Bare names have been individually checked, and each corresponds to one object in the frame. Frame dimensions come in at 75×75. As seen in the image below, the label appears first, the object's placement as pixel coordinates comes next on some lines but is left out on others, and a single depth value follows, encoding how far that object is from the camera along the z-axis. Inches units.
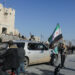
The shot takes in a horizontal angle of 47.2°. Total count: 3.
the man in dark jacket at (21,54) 109.3
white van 201.5
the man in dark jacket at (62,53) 204.8
